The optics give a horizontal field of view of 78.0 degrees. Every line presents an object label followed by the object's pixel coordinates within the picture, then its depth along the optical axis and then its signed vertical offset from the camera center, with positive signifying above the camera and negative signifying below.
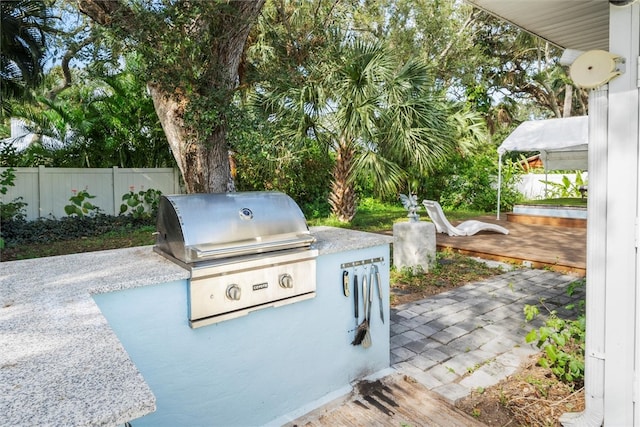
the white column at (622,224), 2.16 -0.15
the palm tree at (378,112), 8.01 +1.88
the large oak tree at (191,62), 4.64 +1.76
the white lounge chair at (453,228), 8.16 -0.58
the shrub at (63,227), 8.59 -0.60
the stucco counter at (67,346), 0.89 -0.44
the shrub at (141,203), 10.62 -0.04
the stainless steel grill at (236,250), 2.08 -0.28
